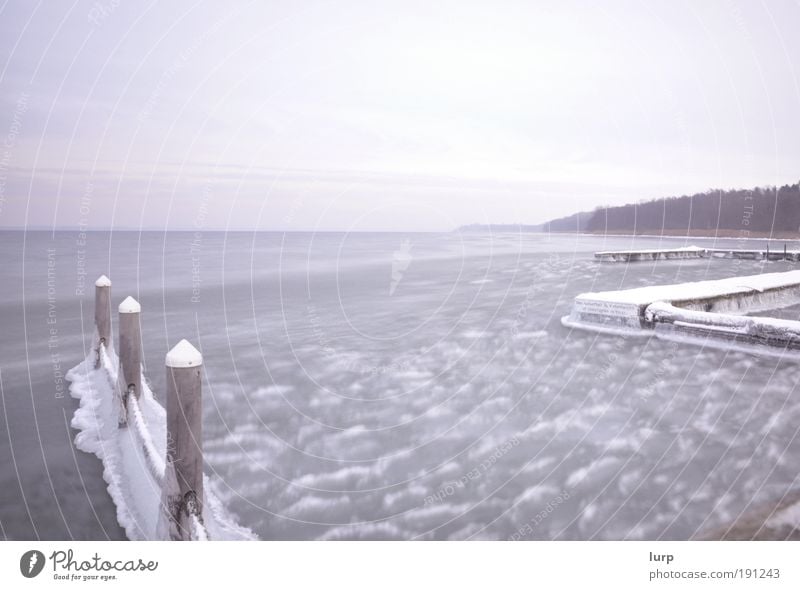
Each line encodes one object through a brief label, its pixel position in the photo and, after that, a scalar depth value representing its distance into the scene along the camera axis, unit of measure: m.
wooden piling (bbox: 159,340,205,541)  3.73
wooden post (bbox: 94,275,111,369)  9.05
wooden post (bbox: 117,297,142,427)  6.65
